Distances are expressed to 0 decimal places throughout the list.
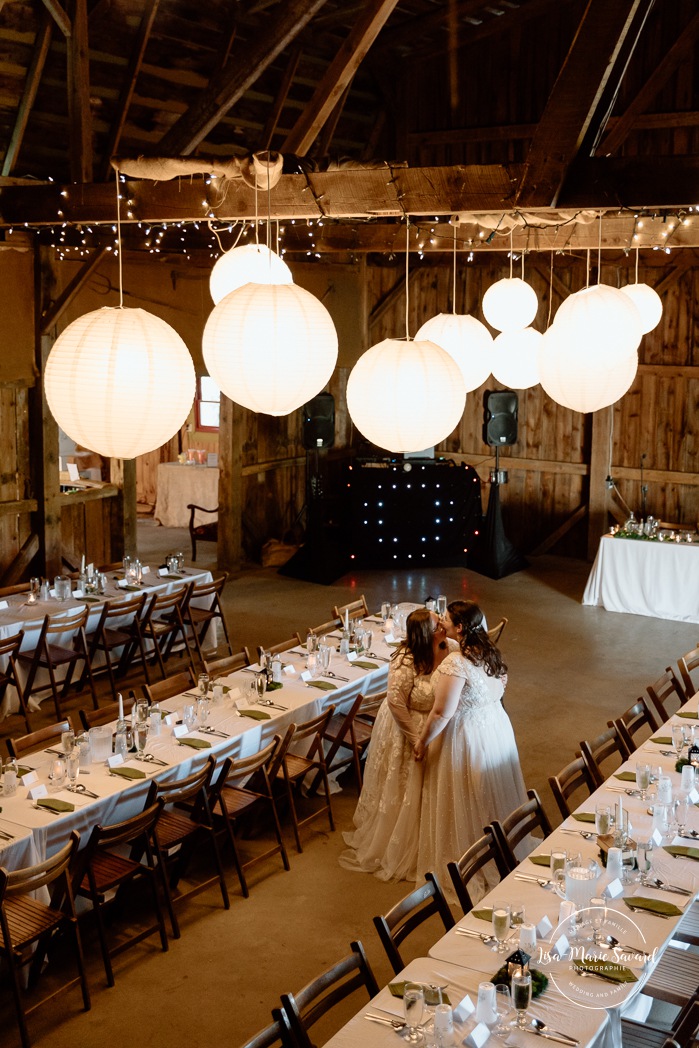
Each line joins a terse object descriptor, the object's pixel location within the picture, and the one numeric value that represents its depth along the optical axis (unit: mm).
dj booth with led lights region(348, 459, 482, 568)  13195
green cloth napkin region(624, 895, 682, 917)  4090
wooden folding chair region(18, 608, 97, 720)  8016
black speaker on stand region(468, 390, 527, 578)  13055
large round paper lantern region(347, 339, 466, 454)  4793
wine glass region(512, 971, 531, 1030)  3463
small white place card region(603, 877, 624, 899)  4242
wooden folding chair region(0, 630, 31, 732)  7758
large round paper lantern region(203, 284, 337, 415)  4301
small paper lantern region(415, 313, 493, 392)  6414
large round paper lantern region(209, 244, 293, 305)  5582
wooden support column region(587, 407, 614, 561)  13336
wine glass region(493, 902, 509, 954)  3895
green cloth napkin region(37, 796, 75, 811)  5102
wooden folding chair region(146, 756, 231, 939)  5277
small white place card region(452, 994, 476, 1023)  3422
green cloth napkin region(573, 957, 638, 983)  3648
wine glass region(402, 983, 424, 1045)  3371
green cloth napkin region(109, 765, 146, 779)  5445
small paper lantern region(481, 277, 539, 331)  6953
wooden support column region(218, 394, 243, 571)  12711
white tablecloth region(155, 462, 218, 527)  15320
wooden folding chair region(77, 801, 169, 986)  4836
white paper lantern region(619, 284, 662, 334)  7578
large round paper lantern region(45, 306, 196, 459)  4168
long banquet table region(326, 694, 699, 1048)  3408
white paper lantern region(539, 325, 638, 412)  5000
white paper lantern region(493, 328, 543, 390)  7117
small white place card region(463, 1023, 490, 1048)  3311
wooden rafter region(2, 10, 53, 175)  9039
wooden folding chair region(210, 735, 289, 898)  5598
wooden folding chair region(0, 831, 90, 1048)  4445
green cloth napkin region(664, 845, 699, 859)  4586
